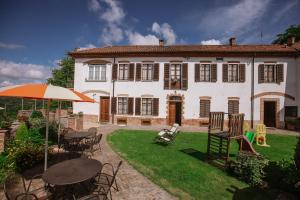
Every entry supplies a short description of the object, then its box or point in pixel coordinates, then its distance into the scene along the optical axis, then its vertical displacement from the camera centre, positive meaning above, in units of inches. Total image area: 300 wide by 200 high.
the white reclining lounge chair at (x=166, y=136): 300.1 -72.5
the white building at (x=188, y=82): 489.0 +74.6
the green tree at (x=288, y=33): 875.3 +450.8
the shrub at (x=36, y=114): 426.3 -40.3
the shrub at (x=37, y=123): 278.0 -44.5
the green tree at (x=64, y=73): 1203.1 +244.2
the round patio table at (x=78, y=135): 218.1 -54.4
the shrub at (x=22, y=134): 219.8 -51.9
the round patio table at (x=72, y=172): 105.9 -57.7
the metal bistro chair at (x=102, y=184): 122.4 -76.1
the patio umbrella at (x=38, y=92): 115.9 +8.1
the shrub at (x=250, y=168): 165.2 -78.4
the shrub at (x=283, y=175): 114.8 -62.6
